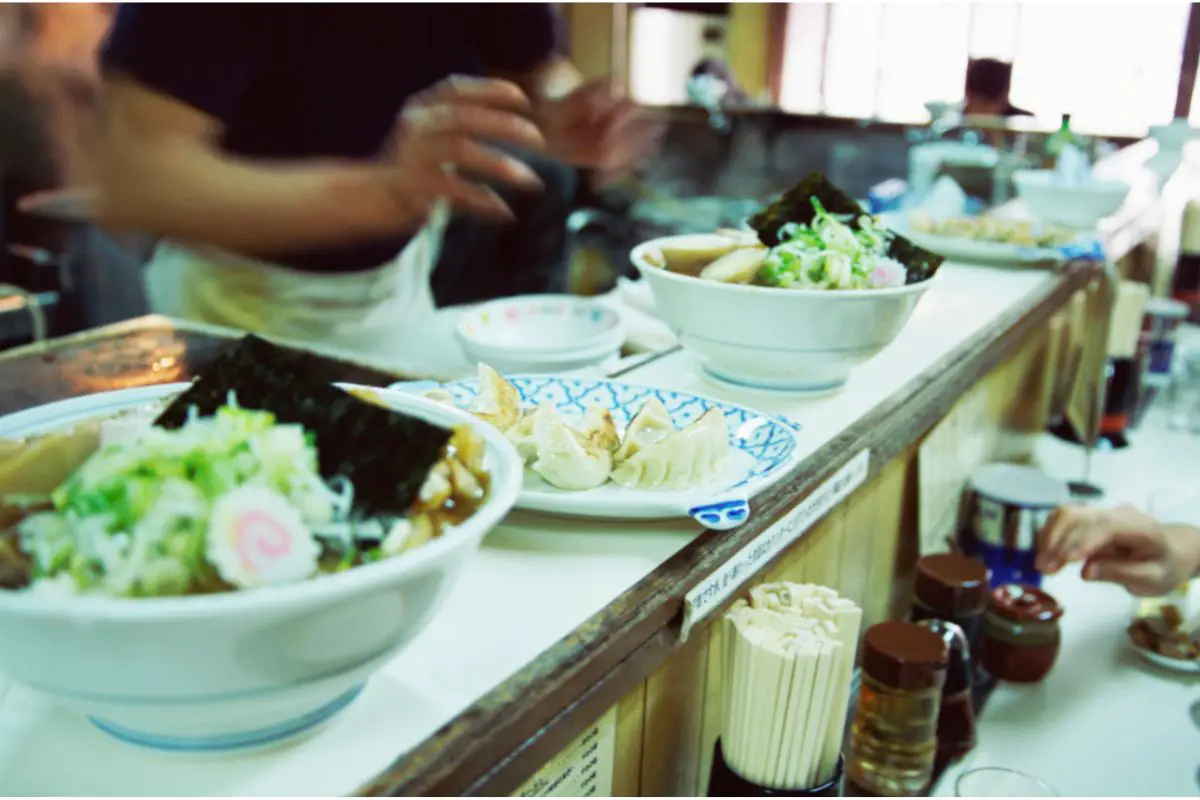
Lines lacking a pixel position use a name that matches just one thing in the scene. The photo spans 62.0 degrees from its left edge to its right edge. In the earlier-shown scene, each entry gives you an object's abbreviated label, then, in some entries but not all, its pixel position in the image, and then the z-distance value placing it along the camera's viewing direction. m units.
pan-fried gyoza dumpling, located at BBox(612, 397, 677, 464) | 1.06
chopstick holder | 1.00
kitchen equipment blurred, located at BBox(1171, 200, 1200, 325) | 4.79
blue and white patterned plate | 1.00
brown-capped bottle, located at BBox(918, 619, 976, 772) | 1.50
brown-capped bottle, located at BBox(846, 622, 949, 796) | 1.29
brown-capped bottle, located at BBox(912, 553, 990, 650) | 1.62
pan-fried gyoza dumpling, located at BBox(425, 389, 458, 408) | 1.11
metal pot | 1.98
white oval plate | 2.65
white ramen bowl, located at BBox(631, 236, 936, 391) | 1.37
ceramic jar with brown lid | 1.72
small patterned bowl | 1.54
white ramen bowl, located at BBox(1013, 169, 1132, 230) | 3.24
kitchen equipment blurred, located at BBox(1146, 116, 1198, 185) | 5.15
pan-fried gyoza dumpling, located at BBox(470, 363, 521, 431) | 1.07
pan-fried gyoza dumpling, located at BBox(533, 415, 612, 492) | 1.01
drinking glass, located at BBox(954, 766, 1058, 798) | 1.38
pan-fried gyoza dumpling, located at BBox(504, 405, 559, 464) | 1.05
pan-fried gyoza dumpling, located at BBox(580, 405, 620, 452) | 1.06
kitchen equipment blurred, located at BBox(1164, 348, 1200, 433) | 3.31
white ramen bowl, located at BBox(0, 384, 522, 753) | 0.55
